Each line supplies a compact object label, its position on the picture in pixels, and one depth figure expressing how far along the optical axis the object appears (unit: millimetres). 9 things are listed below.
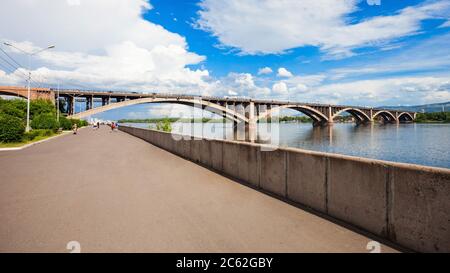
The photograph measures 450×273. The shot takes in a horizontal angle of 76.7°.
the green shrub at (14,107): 60631
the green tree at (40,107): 61031
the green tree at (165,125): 33525
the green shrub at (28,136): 25153
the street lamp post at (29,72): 31162
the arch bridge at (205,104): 71625
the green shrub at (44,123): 40844
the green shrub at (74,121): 62544
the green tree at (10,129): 21094
